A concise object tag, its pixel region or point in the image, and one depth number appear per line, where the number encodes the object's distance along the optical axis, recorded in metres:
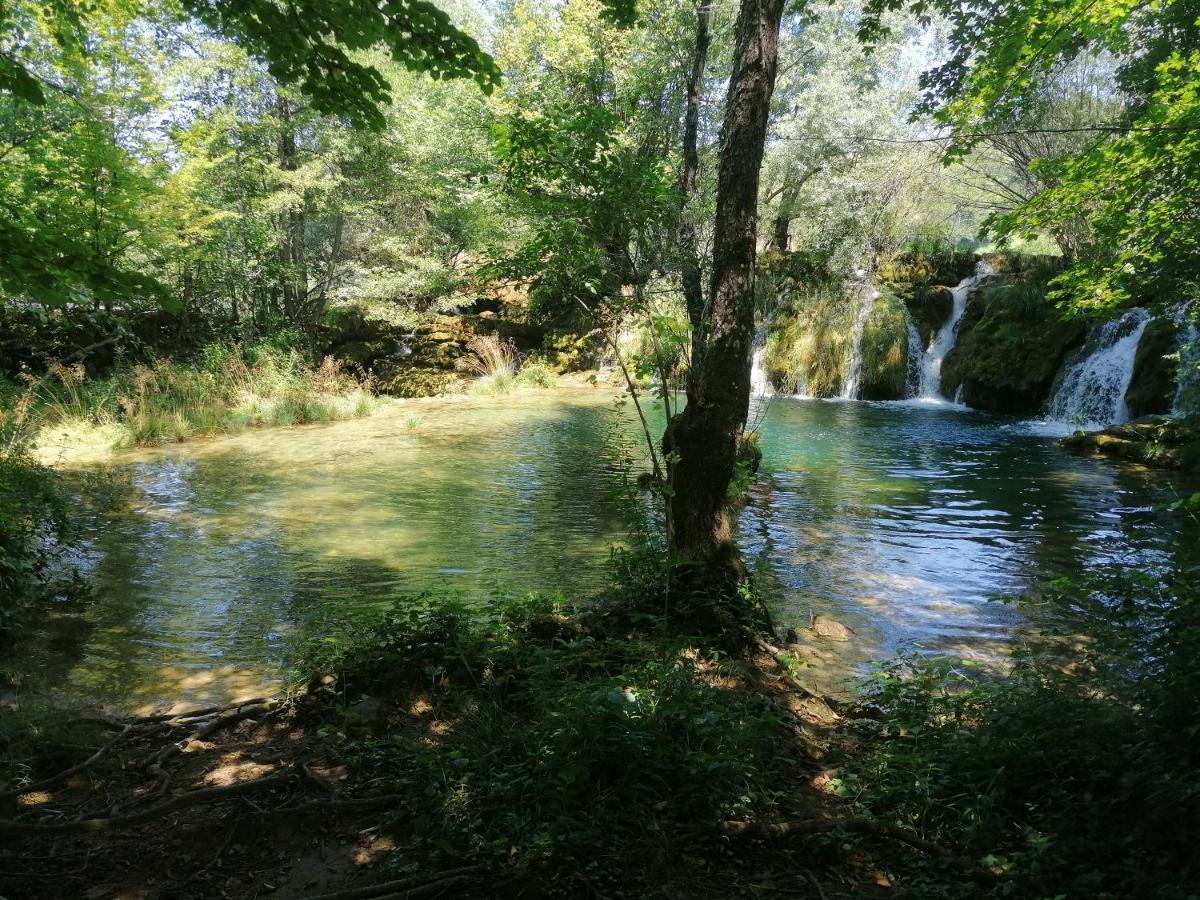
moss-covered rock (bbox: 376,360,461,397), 20.48
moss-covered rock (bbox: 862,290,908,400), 19.91
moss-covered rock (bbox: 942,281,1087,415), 16.70
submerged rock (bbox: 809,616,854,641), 5.08
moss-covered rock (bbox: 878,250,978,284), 21.66
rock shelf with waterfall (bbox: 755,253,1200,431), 14.48
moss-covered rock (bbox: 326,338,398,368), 21.16
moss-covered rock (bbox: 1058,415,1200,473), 10.92
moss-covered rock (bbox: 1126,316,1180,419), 13.64
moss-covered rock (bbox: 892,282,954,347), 20.53
